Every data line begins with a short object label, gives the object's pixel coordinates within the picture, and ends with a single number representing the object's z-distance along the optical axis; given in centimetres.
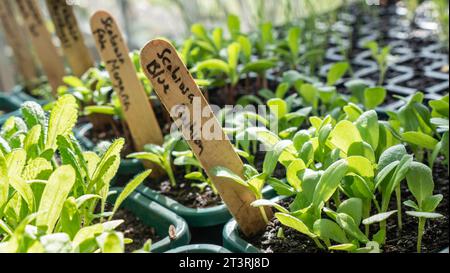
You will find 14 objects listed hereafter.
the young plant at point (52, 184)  21
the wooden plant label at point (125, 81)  37
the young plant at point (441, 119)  33
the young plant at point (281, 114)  37
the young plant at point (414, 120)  35
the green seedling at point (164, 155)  37
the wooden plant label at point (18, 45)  61
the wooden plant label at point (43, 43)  51
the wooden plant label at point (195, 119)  27
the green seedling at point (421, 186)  28
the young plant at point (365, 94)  39
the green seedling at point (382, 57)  49
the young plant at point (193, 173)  35
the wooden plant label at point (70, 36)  48
